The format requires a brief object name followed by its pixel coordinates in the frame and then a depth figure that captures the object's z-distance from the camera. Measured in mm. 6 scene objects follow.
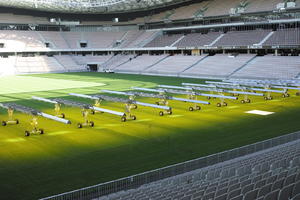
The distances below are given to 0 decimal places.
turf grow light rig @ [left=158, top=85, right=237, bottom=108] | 28133
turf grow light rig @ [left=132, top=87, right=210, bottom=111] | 26397
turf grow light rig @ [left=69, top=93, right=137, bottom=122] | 22453
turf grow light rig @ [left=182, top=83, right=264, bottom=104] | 29562
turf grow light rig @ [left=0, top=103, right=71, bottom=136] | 19266
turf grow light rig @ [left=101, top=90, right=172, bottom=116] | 24030
